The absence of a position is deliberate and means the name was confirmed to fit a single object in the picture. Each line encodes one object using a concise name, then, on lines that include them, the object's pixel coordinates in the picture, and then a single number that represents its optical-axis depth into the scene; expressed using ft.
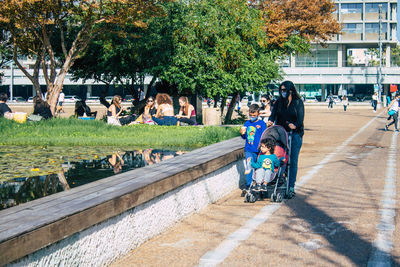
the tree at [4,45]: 95.61
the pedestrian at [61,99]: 135.25
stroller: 27.35
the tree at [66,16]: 66.33
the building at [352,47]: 297.74
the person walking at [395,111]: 81.41
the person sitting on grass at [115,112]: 59.06
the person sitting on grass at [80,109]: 77.67
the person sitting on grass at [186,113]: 58.13
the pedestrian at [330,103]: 214.16
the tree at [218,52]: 71.97
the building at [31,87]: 321.87
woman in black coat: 28.53
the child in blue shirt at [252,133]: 29.14
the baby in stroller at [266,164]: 27.30
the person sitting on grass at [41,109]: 58.65
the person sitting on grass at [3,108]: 58.36
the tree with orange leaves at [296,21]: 85.61
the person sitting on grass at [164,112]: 57.41
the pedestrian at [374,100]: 173.11
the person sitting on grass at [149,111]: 59.31
